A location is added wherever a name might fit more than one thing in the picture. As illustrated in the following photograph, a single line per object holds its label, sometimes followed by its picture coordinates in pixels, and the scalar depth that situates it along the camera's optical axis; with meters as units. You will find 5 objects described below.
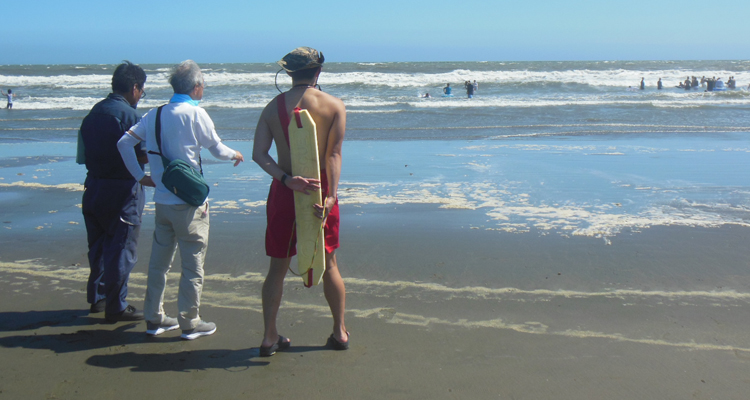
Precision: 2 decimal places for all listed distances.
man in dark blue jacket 3.75
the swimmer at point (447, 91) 33.01
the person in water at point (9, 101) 26.36
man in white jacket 3.34
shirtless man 3.13
